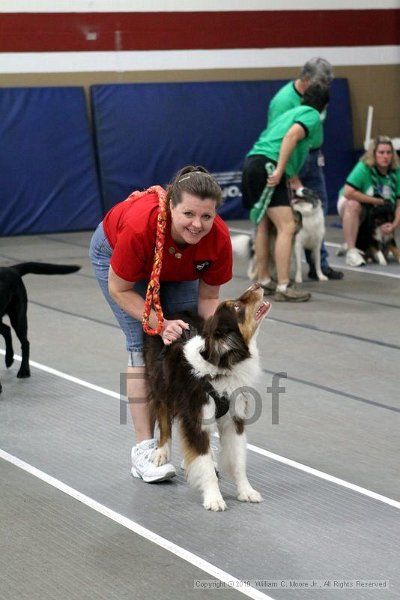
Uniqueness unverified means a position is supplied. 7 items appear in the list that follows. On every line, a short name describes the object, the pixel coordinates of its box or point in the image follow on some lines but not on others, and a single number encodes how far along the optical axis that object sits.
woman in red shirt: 5.44
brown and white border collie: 5.43
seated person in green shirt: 13.57
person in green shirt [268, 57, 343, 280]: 12.66
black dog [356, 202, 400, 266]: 13.59
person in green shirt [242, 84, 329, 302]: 11.21
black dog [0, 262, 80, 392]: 8.34
